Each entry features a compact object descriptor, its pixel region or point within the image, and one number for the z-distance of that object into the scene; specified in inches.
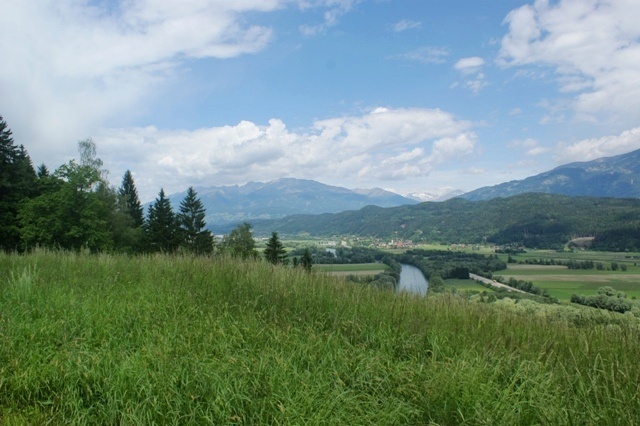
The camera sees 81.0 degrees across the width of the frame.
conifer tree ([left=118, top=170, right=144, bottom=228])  2444.3
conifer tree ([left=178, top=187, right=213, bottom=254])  2073.1
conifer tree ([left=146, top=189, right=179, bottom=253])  1975.9
